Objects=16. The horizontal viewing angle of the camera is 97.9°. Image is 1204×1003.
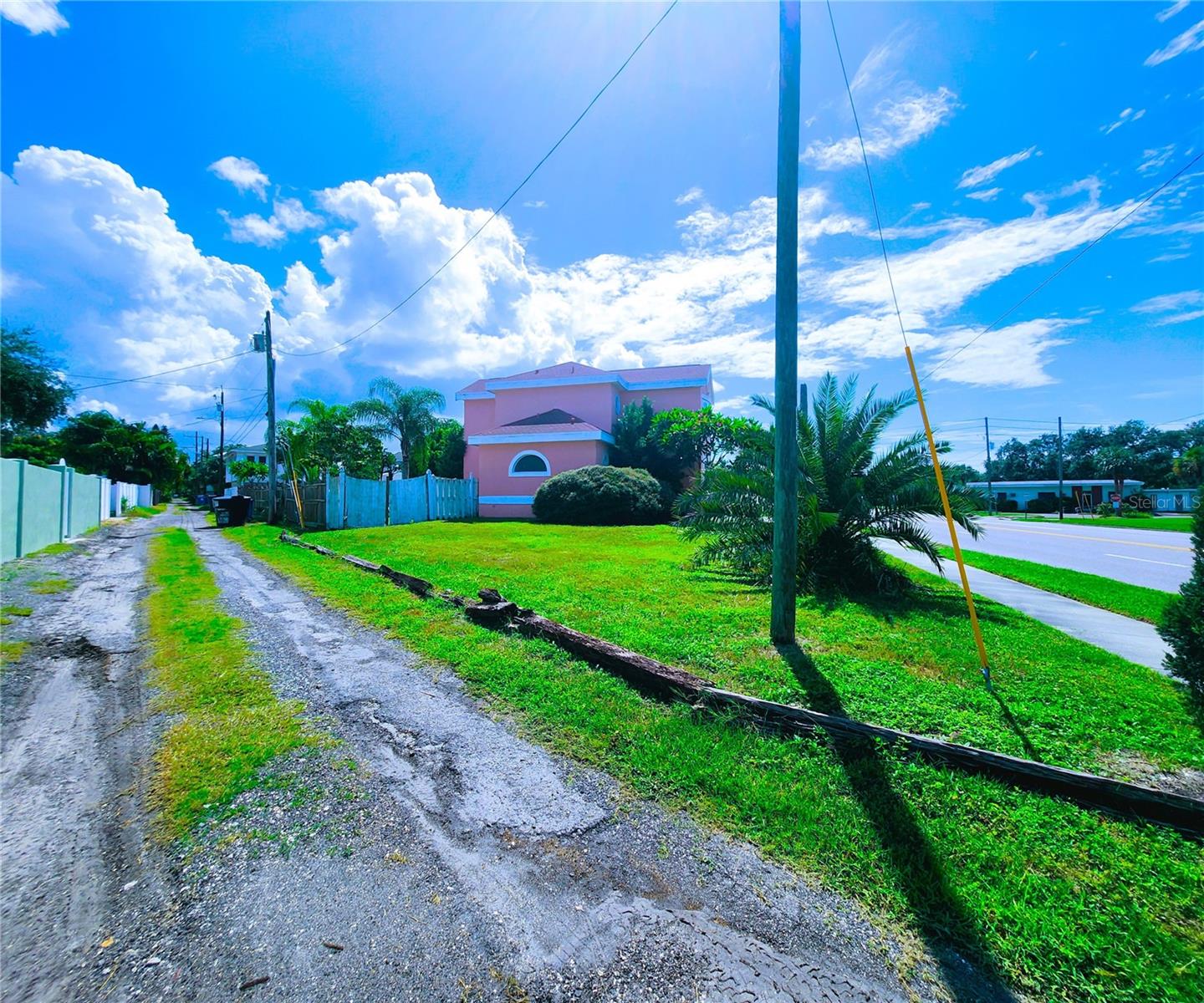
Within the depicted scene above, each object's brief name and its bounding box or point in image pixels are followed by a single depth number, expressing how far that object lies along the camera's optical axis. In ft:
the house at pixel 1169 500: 154.57
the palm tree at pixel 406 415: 99.25
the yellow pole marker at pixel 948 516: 13.41
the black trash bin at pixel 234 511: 66.89
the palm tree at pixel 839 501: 26.14
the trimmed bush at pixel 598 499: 67.05
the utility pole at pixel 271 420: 67.36
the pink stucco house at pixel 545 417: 81.46
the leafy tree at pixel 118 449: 114.62
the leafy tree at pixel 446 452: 112.16
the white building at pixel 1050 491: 167.88
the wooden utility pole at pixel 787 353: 16.93
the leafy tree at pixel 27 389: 81.46
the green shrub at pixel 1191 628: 10.22
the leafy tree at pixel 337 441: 80.94
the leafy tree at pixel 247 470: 129.49
